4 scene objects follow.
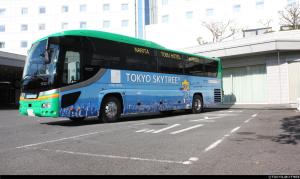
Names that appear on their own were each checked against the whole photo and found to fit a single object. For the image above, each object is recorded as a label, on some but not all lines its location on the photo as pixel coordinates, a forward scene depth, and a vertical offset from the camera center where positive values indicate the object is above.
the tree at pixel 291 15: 36.91 +10.85
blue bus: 10.54 +0.94
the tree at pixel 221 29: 44.33 +10.51
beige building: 23.84 +2.70
